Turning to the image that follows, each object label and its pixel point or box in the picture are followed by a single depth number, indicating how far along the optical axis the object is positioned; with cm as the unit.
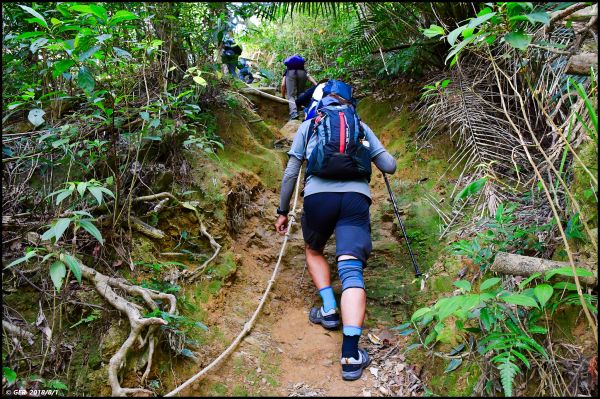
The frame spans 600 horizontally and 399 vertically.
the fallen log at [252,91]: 656
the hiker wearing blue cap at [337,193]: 289
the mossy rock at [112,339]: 225
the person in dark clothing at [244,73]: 480
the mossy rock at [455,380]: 207
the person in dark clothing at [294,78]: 764
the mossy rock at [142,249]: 294
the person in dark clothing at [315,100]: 353
